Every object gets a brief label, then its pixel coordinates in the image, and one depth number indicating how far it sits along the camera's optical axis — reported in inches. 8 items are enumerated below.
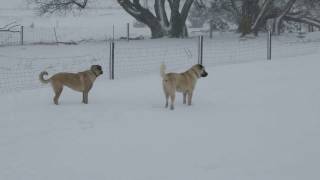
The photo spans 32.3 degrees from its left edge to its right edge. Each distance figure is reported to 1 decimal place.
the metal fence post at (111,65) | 582.6
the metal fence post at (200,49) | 672.4
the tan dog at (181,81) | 400.8
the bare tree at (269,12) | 1191.6
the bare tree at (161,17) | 1263.5
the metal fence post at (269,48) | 726.0
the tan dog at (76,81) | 414.9
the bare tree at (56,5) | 1262.3
